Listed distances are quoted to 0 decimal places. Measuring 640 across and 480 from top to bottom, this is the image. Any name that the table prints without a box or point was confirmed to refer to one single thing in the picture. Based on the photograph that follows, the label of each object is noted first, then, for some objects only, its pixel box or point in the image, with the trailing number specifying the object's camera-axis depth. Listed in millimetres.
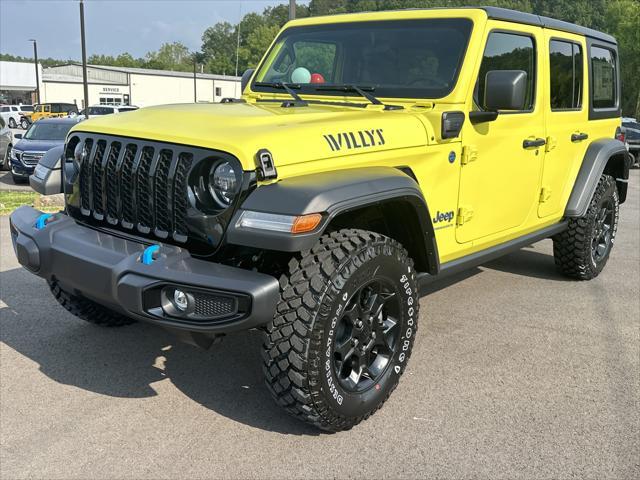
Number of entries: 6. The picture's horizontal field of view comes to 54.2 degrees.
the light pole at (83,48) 26969
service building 58406
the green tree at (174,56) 125550
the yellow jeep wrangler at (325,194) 2615
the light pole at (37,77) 50781
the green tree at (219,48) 108312
